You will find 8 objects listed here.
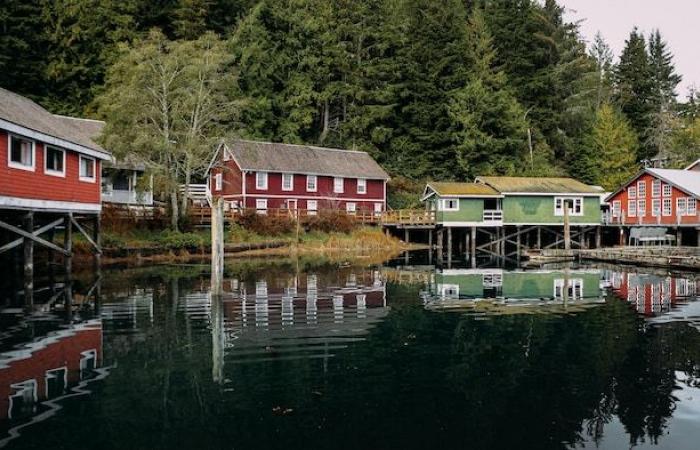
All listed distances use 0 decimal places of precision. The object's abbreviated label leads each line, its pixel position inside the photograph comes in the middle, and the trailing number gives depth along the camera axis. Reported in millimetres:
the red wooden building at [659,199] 48438
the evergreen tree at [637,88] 80500
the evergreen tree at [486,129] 65188
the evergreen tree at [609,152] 71375
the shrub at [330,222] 49656
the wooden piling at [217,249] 21703
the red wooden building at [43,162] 22250
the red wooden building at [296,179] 53156
